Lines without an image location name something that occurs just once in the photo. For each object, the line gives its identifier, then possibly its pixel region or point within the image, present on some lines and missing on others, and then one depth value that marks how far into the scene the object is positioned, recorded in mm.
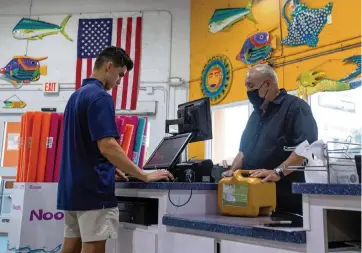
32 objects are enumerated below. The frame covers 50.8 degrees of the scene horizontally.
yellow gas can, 1831
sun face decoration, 5922
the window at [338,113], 4371
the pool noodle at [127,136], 3551
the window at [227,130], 5914
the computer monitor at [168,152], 2336
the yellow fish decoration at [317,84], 4402
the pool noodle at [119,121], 3547
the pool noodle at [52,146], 3164
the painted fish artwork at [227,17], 5828
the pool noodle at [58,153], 3186
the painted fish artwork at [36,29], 7055
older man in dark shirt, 2201
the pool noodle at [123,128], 3562
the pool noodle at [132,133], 3604
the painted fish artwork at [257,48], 5398
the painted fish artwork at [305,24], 4812
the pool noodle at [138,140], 3674
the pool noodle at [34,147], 3127
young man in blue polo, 1979
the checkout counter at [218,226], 1241
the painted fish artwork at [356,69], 4328
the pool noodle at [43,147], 3141
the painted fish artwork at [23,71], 6949
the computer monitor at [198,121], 2549
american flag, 6762
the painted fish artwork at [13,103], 6875
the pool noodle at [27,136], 3180
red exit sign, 6805
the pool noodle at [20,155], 3229
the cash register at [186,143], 2295
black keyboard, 2412
